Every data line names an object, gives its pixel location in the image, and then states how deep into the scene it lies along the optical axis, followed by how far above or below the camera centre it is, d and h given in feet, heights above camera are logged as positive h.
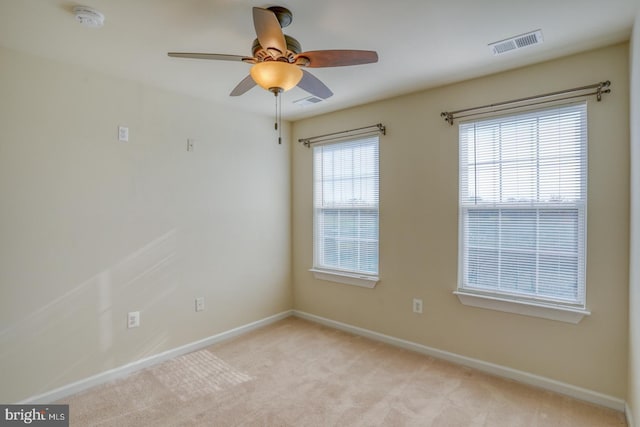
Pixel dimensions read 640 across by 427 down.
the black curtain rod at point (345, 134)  11.55 +2.73
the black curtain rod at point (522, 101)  7.75 +2.74
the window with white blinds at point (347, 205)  12.04 +0.12
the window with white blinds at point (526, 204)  8.18 +0.12
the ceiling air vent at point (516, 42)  7.26 +3.66
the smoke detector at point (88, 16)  6.16 +3.53
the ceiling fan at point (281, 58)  5.68 +2.66
